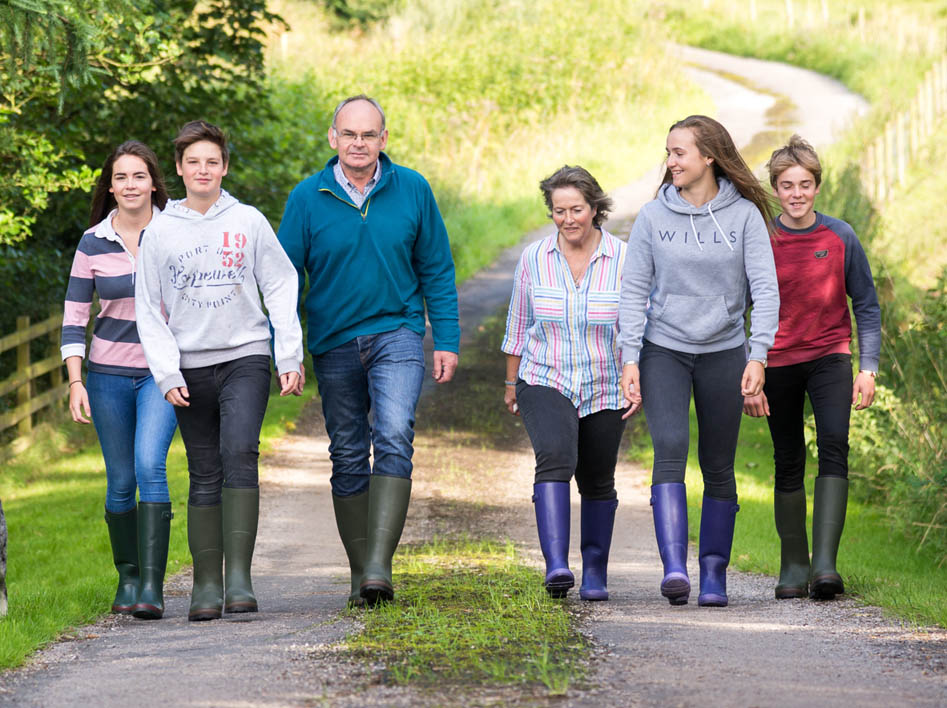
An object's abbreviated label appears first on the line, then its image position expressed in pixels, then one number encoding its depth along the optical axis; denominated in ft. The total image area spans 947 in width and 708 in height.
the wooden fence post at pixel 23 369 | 80.33
